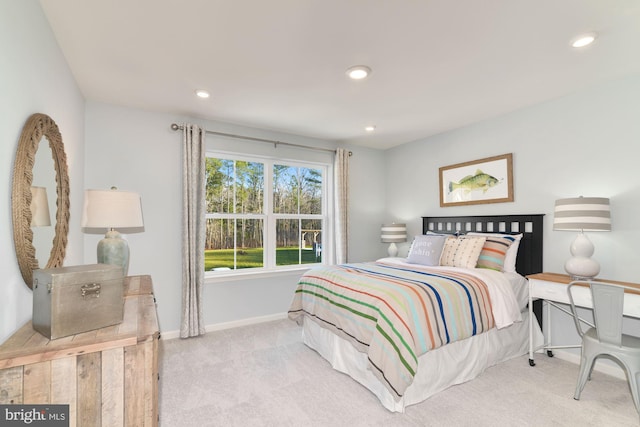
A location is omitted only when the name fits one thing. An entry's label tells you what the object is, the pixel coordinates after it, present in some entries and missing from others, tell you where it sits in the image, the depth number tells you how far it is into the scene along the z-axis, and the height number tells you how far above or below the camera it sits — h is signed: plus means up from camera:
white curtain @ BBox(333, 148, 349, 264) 4.48 +0.20
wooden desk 2.19 -0.63
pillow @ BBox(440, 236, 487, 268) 3.17 -0.35
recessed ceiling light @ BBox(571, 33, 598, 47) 2.01 +1.16
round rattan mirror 1.38 +0.15
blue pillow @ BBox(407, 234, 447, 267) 3.39 -0.35
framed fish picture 3.49 +0.43
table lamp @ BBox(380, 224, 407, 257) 4.48 -0.22
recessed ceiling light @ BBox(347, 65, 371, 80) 2.43 +1.17
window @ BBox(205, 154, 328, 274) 3.90 +0.10
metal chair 1.97 -0.83
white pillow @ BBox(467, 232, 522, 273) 3.20 -0.39
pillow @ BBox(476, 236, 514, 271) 3.13 -0.36
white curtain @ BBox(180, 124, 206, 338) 3.43 -0.12
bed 2.13 -0.75
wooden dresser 1.11 -0.57
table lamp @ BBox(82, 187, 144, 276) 2.07 +0.04
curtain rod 3.48 +1.03
